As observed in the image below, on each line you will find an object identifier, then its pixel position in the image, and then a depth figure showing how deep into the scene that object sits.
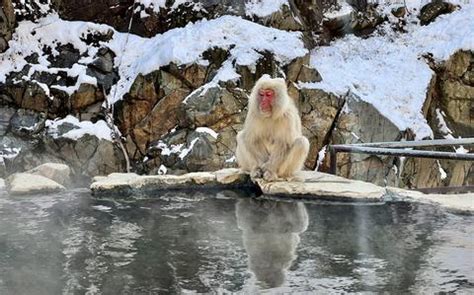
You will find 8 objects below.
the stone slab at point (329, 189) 4.84
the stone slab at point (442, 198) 4.47
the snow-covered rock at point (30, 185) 5.20
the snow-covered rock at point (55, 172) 6.12
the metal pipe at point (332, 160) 5.27
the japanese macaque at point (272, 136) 5.42
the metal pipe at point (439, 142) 4.61
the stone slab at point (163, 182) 5.26
